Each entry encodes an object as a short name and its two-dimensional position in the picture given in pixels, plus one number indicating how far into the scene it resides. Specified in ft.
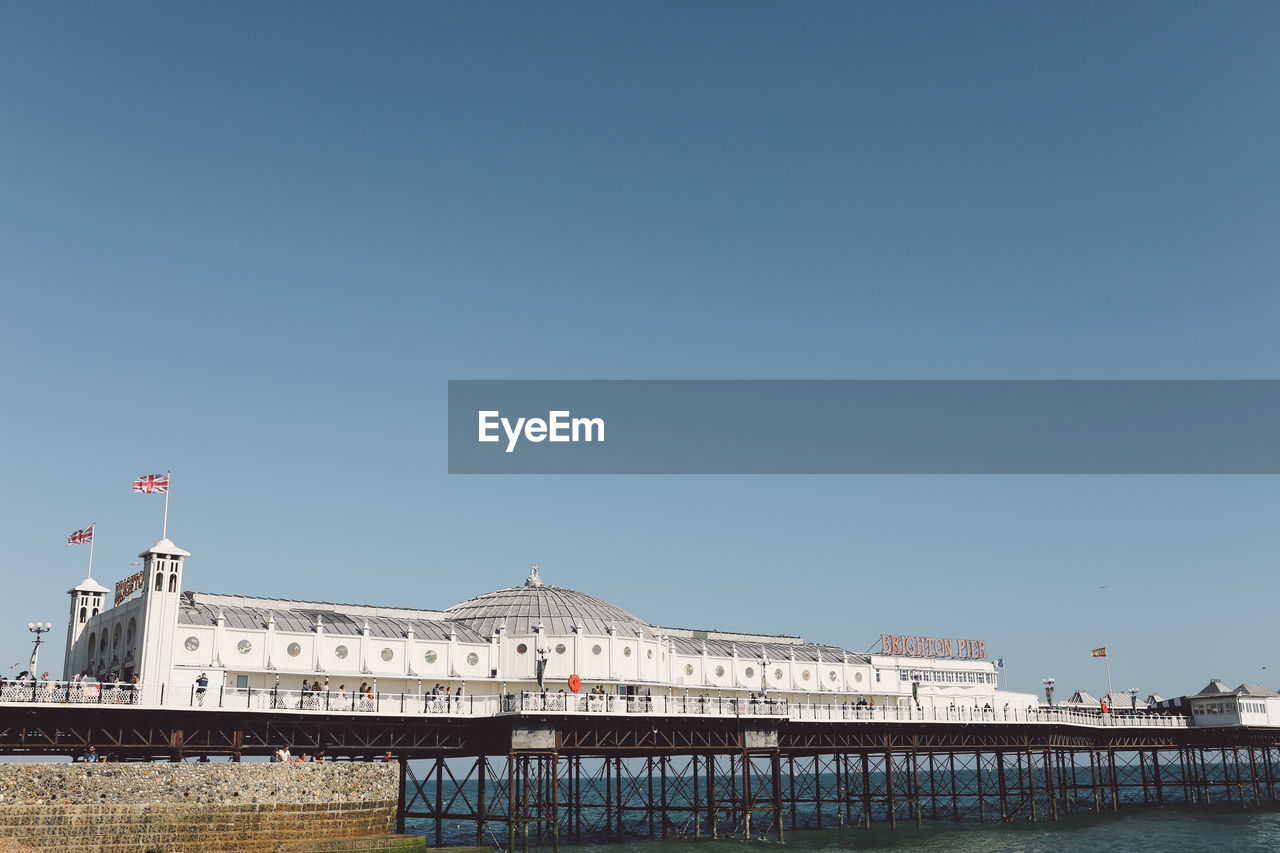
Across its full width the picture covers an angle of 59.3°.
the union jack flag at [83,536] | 215.92
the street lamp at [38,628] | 199.62
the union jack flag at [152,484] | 199.00
